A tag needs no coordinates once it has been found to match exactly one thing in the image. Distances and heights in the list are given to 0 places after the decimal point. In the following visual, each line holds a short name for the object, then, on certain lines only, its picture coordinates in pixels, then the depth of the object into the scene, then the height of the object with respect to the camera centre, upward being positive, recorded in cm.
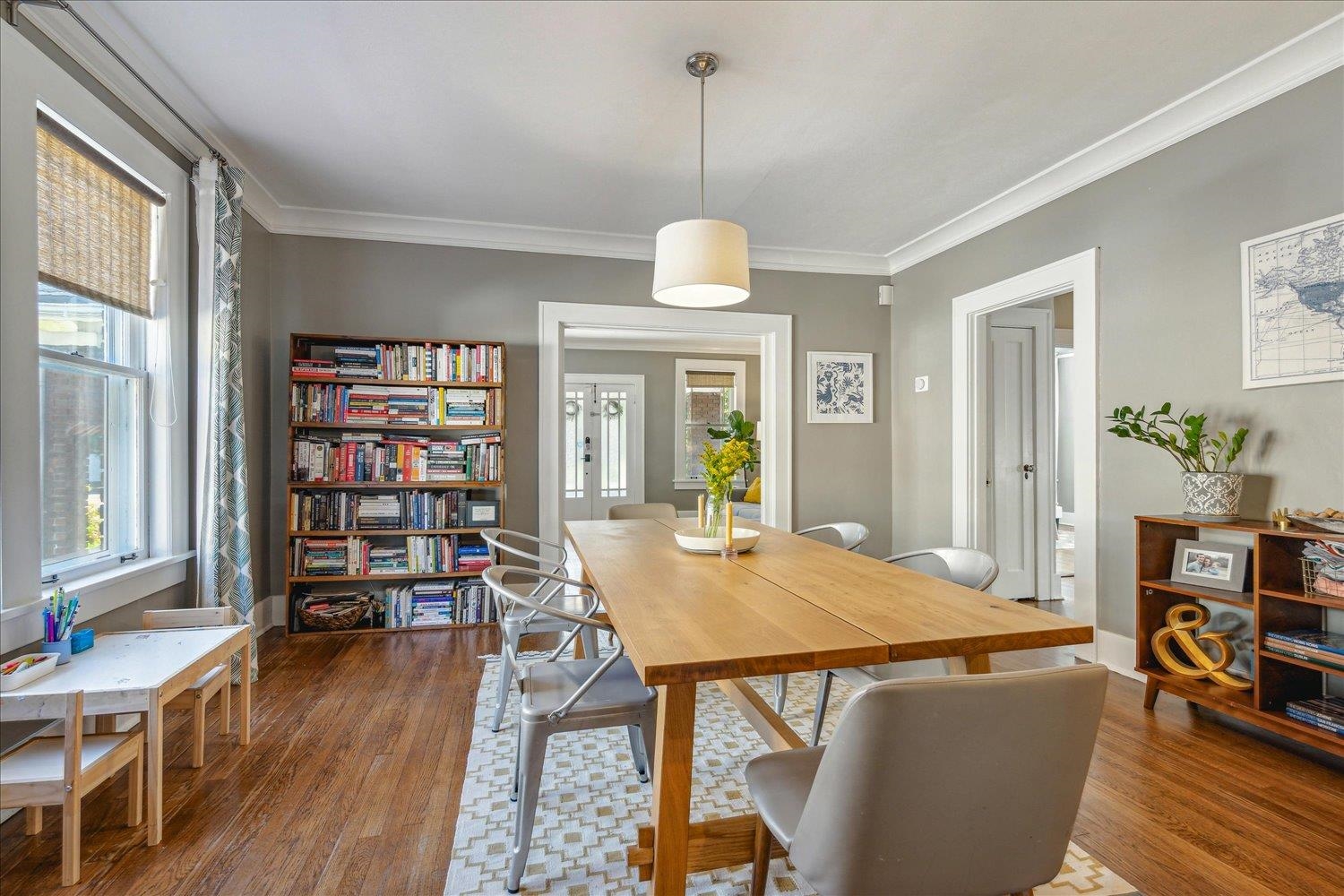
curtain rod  192 +141
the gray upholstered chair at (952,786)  88 -49
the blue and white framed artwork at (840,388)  493 +45
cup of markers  194 -53
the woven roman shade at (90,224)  214 +83
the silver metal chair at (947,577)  201 -47
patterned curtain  289 +17
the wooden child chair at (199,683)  220 -82
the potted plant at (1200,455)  251 -4
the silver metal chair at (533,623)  218 -65
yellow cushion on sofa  671 -51
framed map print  233 +52
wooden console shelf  219 -65
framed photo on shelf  247 -48
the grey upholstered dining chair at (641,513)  372 -38
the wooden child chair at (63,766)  156 -80
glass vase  230 -24
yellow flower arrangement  212 -8
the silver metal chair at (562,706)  157 -65
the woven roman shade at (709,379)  830 +87
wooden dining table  119 -38
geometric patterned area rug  164 -111
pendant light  229 +69
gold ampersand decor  249 -81
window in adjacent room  823 +57
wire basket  220 -46
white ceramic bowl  225 -34
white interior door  464 -10
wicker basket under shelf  380 -101
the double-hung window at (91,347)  219 +38
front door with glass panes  800 +4
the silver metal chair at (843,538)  260 -44
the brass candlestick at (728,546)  224 -35
